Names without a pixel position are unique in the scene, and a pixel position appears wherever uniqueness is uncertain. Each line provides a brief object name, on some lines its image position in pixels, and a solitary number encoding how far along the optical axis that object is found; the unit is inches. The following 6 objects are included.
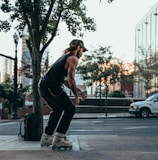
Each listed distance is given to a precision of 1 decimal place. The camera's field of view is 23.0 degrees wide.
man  251.9
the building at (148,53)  1628.9
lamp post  1044.0
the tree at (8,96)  1391.5
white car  1032.8
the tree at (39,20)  336.2
